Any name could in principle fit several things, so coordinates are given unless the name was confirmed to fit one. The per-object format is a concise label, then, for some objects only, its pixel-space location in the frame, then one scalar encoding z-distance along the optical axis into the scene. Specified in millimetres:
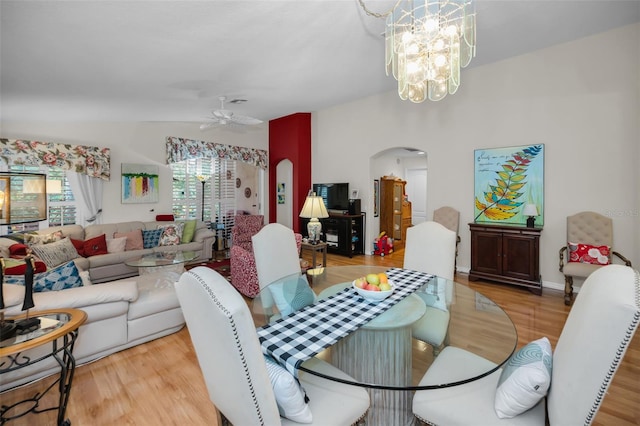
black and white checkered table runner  1216
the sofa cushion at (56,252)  3756
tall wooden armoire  7180
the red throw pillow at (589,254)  3387
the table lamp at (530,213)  3855
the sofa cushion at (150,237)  4934
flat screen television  6066
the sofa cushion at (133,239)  4703
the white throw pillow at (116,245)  4504
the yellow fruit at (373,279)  1804
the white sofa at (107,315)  1957
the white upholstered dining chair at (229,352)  893
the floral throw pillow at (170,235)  5004
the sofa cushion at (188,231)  5238
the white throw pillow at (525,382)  1020
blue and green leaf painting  3984
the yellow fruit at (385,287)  1772
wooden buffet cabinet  3771
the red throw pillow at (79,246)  4246
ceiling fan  4018
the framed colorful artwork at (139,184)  5250
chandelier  2141
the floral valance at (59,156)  4133
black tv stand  5836
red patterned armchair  3479
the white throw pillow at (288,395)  1033
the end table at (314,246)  4516
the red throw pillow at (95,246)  4262
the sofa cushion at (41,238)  3904
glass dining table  1397
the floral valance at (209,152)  5777
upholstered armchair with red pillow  3350
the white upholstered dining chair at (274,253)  2416
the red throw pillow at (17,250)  3520
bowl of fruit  1729
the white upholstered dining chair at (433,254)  1878
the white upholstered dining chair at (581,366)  832
